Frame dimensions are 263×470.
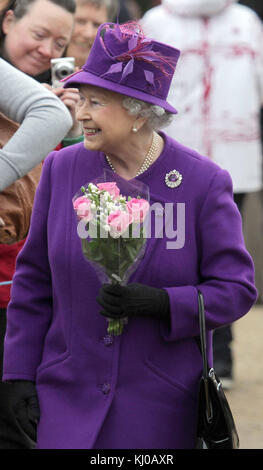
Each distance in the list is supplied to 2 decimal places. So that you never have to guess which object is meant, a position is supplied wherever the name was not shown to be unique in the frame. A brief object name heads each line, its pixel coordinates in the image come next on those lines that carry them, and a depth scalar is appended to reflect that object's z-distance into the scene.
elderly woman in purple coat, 6.74
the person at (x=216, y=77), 12.54
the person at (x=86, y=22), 10.67
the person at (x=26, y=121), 7.00
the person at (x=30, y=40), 8.09
